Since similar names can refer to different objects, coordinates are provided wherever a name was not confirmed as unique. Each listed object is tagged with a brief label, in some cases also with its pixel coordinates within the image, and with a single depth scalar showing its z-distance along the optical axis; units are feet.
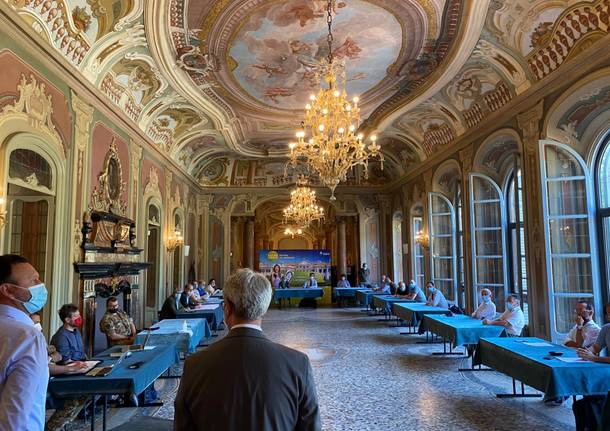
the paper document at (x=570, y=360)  14.98
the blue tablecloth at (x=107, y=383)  12.98
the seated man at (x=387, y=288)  48.73
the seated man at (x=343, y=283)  59.11
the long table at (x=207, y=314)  31.07
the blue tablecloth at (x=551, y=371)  14.06
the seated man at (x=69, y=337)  15.92
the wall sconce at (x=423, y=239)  45.02
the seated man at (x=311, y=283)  58.70
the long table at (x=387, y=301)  41.32
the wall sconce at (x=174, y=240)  42.34
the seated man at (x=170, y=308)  30.78
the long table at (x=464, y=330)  23.31
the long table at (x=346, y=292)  56.23
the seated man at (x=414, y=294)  41.05
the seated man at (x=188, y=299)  33.71
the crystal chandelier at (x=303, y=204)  51.03
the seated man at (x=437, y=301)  36.27
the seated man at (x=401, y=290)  45.52
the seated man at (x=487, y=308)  27.25
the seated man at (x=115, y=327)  21.12
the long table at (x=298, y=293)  55.57
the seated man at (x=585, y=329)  17.54
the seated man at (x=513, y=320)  23.38
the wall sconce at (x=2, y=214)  16.61
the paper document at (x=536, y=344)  17.96
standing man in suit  5.13
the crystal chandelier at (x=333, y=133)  23.49
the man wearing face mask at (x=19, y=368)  5.60
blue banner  61.26
